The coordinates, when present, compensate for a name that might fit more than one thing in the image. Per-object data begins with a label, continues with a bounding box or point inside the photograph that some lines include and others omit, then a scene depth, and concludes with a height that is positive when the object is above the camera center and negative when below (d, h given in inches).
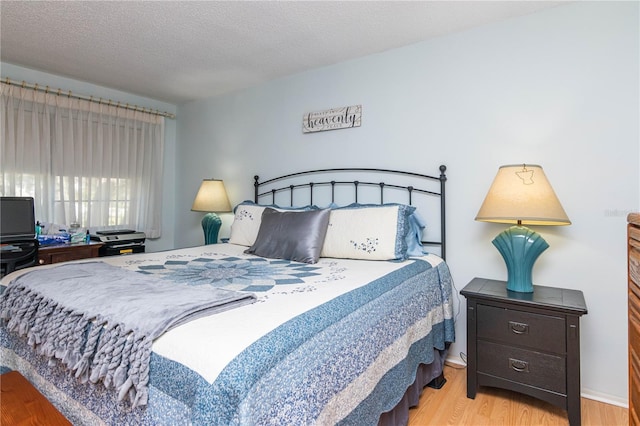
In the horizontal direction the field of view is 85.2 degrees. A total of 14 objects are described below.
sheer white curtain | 117.8 +20.6
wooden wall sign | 110.7 +31.4
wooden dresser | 35.2 -10.7
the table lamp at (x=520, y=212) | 70.0 +0.5
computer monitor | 102.7 -1.6
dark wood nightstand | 66.1 -25.8
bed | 34.2 -14.0
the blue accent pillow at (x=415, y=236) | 90.7 -5.8
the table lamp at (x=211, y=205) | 135.8 +3.4
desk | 110.9 -13.1
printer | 129.0 -10.7
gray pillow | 85.7 -5.7
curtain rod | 116.8 +44.2
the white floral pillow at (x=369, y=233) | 84.8 -4.8
